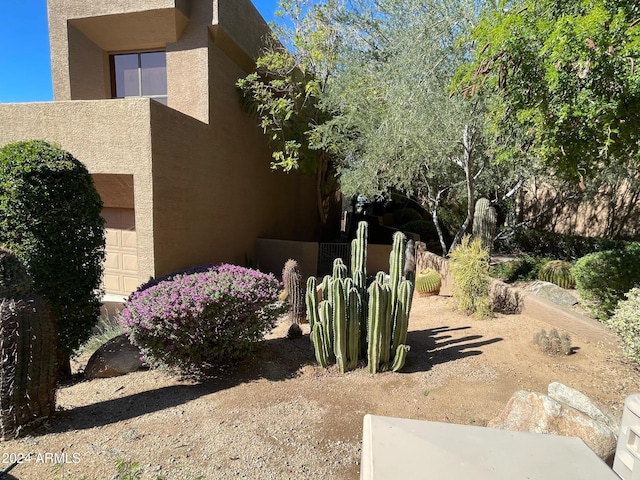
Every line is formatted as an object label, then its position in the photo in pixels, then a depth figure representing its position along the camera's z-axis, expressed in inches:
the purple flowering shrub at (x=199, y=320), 161.9
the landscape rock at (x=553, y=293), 268.8
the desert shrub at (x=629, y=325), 162.9
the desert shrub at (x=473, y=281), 253.9
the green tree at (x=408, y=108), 299.6
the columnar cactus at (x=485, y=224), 358.0
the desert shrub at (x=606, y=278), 225.6
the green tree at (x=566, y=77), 150.6
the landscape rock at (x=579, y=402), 122.8
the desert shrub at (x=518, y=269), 332.2
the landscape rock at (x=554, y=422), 105.0
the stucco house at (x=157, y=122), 284.8
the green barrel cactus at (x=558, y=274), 318.3
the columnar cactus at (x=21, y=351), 123.0
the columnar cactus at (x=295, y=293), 272.4
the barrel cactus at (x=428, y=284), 336.8
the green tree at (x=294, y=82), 419.8
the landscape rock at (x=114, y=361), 191.0
